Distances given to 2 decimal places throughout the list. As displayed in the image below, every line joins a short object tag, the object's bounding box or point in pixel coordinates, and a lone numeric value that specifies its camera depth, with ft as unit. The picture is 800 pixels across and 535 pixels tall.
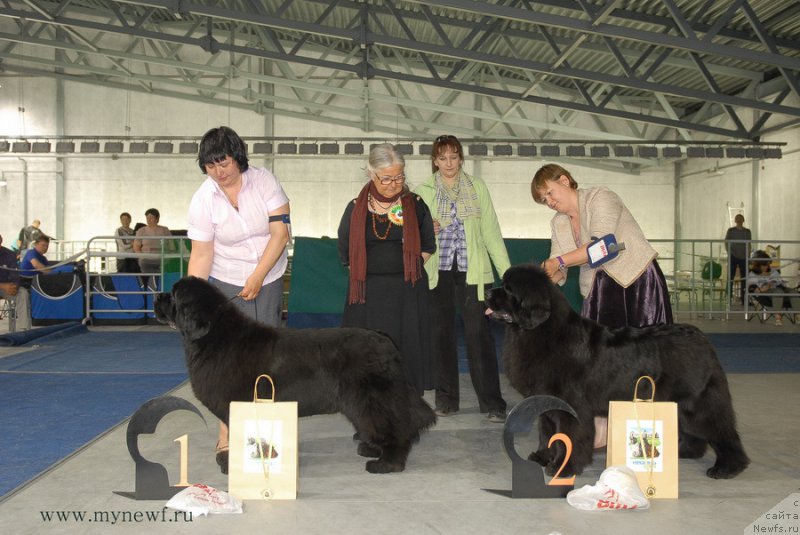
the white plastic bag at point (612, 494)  9.44
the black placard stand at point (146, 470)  9.89
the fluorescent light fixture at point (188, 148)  62.76
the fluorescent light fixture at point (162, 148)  61.87
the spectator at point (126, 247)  39.73
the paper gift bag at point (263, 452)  9.91
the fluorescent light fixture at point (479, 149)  60.85
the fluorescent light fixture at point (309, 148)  61.51
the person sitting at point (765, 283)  38.37
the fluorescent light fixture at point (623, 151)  60.59
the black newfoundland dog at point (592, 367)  10.75
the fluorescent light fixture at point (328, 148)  61.33
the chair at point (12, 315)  30.75
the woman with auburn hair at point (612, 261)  12.36
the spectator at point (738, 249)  40.33
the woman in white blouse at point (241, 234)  11.73
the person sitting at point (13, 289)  29.48
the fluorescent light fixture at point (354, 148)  60.39
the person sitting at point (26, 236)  55.88
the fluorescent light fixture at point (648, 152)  60.90
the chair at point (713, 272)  45.42
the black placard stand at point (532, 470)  9.96
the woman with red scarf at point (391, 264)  12.85
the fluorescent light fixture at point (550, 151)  61.36
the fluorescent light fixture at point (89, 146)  62.64
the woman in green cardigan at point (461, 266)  15.05
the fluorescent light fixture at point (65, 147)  62.08
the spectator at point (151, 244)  37.24
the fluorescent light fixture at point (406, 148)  60.86
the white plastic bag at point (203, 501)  9.23
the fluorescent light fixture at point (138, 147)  62.34
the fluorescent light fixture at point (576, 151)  62.96
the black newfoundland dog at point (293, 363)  10.52
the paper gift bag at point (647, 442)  10.00
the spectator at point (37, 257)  35.19
